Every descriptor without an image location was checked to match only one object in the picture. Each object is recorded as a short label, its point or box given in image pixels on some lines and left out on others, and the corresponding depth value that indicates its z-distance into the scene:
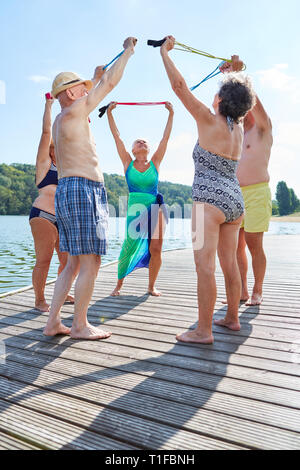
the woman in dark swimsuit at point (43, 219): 3.22
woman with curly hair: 2.22
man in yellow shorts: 3.33
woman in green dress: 3.84
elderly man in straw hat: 2.38
